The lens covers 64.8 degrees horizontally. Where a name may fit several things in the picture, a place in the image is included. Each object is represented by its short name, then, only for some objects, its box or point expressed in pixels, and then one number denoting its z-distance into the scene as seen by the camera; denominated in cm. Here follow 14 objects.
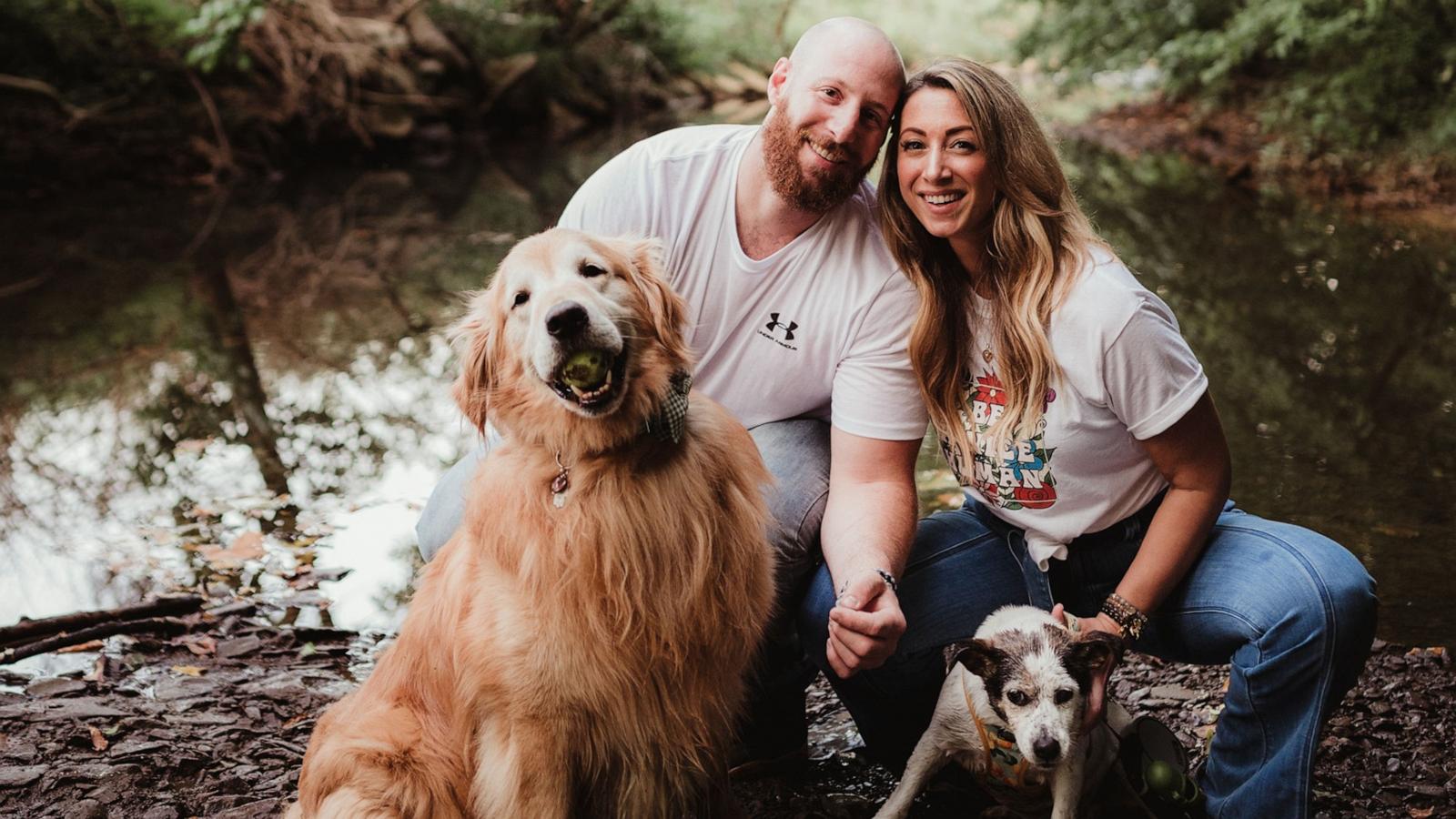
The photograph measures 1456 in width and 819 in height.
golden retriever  235
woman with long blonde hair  245
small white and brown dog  240
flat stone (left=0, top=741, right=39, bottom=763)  304
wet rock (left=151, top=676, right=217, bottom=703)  340
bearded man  298
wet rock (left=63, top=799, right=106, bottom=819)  282
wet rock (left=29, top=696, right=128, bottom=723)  322
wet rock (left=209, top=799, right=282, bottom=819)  287
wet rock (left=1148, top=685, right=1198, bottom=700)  331
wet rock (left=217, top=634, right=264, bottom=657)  368
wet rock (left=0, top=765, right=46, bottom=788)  294
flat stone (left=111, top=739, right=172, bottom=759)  308
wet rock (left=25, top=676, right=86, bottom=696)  340
